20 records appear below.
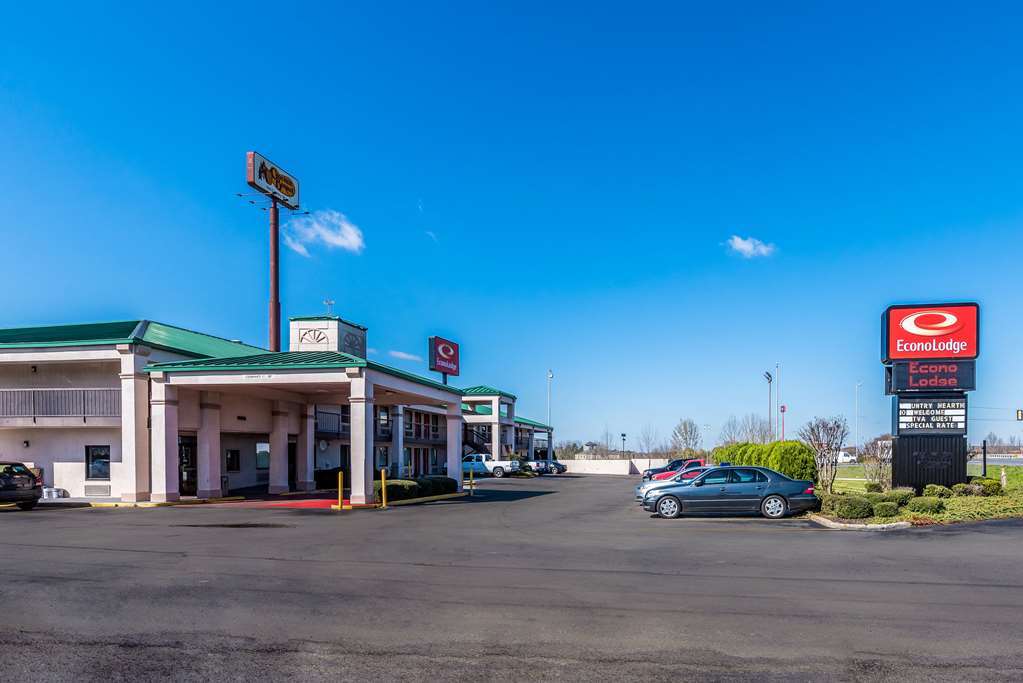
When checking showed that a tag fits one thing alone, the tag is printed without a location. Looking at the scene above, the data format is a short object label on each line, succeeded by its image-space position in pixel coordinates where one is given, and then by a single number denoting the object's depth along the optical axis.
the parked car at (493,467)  57.16
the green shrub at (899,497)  20.77
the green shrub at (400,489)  26.47
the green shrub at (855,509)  19.11
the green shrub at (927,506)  19.20
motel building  25.34
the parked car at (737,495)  20.53
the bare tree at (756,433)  94.50
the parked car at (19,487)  23.44
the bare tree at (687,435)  98.81
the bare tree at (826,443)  33.78
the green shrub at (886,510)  18.81
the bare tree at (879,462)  32.33
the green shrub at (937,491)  23.34
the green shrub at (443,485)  30.38
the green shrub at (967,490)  23.73
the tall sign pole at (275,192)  41.25
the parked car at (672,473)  32.97
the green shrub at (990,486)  24.00
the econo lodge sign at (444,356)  56.53
